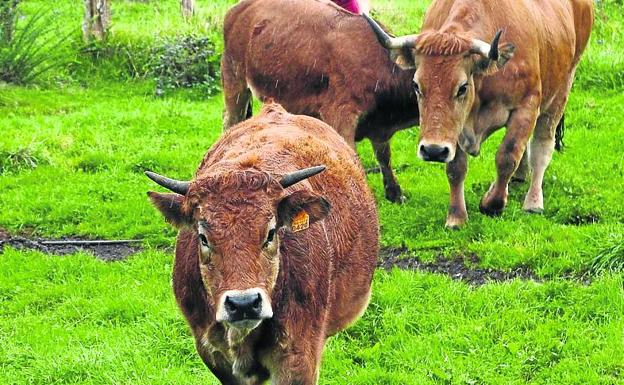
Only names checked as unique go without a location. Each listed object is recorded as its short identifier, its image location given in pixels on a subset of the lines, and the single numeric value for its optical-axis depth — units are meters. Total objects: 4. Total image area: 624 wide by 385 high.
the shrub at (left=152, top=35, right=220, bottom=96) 28.70
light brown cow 16.67
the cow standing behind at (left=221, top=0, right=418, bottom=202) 18.25
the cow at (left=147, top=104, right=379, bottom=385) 8.91
